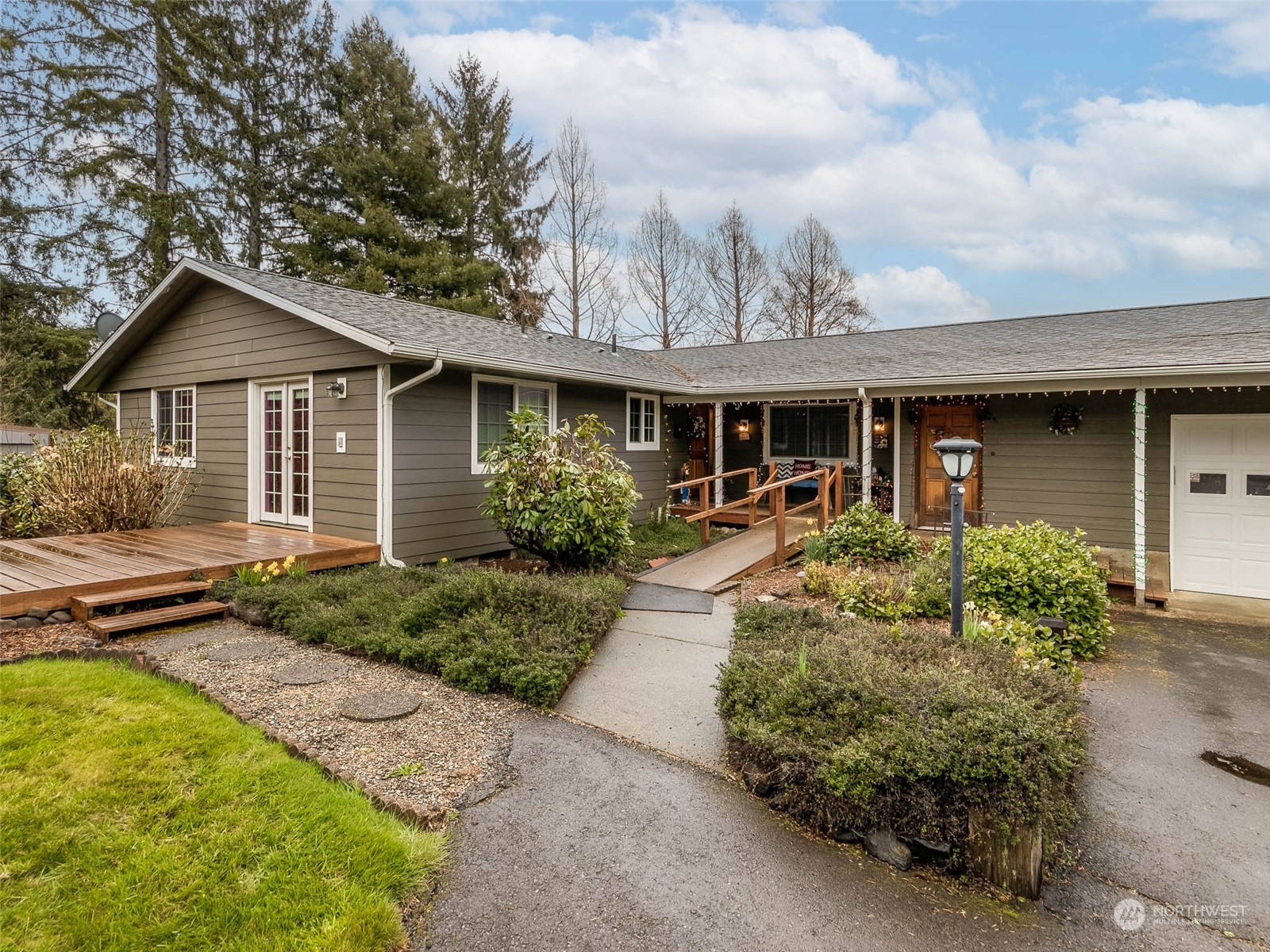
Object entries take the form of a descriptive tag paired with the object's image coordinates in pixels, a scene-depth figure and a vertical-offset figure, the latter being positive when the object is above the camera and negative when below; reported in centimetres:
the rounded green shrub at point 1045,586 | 505 -99
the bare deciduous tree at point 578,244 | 1845 +663
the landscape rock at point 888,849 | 234 -145
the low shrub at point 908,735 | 233 -111
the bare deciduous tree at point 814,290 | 2062 +586
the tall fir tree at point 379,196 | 1612 +732
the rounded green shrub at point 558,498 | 637 -32
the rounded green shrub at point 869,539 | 685 -80
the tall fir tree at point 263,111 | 1575 +941
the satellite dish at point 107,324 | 1020 +236
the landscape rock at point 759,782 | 274 -138
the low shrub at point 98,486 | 730 -21
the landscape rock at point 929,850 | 231 -143
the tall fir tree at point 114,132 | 1377 +769
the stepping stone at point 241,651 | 428 -128
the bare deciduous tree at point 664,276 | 1975 +611
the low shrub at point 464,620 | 388 -111
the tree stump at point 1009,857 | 221 -139
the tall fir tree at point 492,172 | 1828 +868
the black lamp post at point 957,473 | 385 -4
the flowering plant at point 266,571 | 569 -97
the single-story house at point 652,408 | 686 +77
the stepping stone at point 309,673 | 388 -130
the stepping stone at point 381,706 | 340 -133
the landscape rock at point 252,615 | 510 -120
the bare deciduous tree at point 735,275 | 2053 +630
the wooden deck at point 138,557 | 493 -85
